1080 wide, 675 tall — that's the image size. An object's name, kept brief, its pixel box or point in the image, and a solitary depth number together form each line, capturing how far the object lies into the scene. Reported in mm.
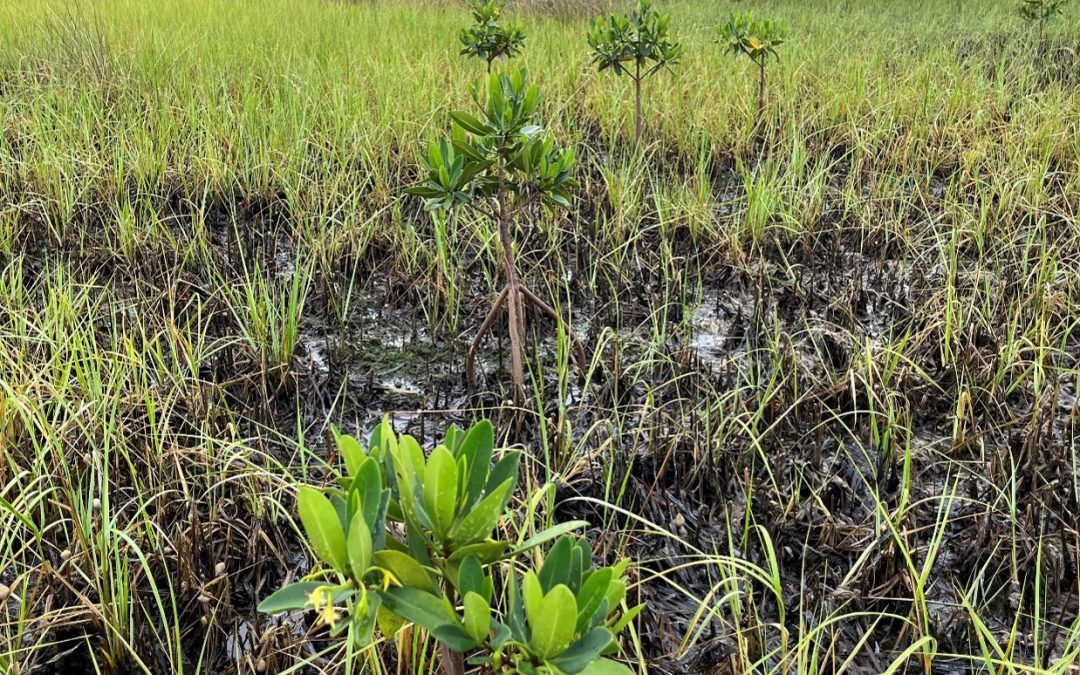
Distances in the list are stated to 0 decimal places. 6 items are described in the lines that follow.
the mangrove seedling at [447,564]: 648
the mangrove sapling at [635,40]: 3098
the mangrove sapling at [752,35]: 3531
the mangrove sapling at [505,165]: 1628
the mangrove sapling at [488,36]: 3352
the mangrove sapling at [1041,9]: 5148
